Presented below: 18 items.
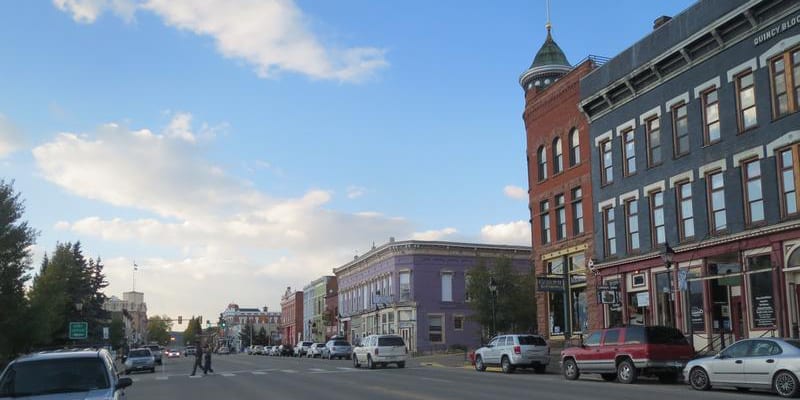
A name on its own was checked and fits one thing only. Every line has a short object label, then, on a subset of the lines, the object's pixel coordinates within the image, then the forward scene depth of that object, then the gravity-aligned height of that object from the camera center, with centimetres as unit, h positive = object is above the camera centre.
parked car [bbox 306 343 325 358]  6382 -362
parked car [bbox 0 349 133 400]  1098 -93
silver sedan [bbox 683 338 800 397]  1742 -173
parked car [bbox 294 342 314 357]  7138 -382
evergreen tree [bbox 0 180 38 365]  3294 +241
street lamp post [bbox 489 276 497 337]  3838 +84
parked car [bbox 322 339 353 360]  5814 -324
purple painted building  6369 +129
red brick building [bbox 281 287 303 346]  11244 -131
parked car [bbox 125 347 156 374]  4025 -264
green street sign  4855 -107
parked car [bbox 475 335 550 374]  2991 -198
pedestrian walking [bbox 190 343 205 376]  3282 -201
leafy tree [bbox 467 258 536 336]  4519 +31
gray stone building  2545 +490
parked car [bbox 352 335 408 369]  3572 -213
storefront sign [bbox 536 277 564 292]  3631 +84
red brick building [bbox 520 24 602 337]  3725 +553
